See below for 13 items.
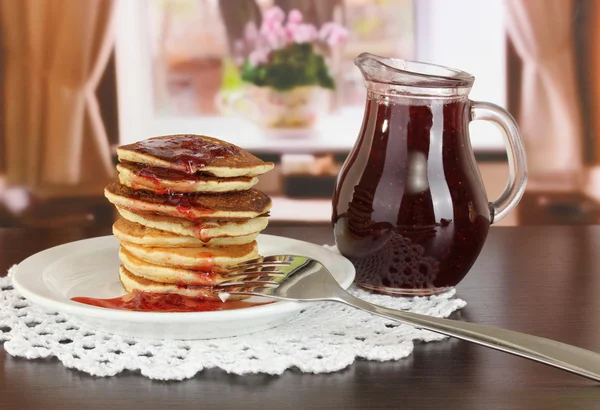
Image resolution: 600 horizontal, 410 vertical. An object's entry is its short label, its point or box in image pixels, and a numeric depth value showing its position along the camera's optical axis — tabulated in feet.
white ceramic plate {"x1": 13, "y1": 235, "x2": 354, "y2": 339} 2.52
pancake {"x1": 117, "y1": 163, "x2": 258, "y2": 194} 2.72
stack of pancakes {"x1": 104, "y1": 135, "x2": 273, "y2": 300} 2.73
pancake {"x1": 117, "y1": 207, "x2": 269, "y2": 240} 2.74
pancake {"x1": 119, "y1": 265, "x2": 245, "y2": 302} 2.74
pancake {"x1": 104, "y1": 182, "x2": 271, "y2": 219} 2.72
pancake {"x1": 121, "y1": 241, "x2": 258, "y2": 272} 2.75
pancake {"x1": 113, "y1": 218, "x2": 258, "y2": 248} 2.75
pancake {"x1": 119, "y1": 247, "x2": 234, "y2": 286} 2.75
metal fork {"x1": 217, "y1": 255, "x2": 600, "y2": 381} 2.41
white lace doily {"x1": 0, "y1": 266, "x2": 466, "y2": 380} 2.47
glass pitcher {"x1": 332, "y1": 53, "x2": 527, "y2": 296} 2.81
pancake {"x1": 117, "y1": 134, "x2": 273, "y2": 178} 2.74
